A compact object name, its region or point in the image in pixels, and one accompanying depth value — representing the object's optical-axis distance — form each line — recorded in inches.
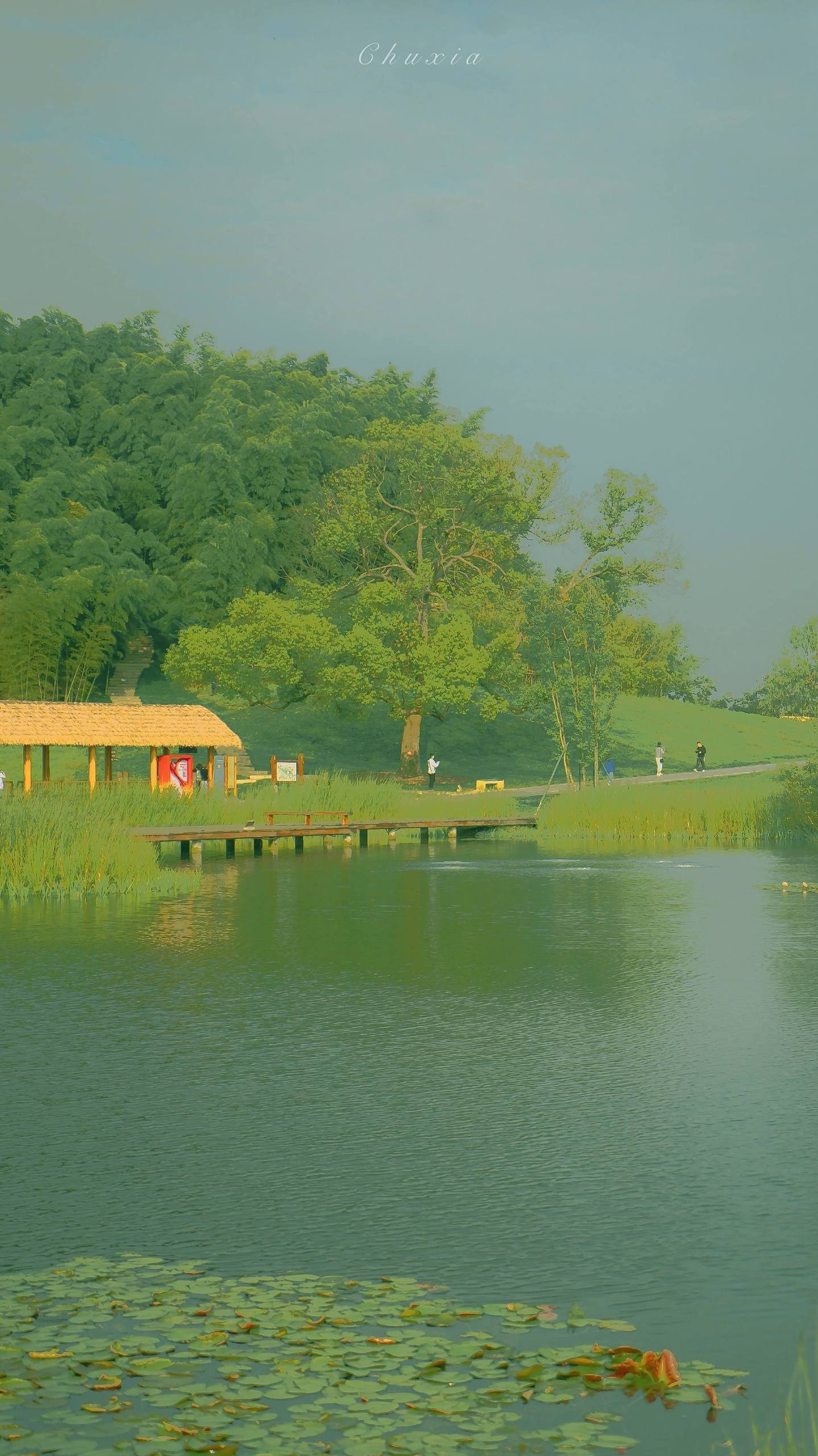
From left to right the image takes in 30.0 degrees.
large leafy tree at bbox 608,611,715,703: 3496.6
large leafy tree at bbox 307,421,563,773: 2404.0
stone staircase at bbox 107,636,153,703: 3041.3
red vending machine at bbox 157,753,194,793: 1625.2
